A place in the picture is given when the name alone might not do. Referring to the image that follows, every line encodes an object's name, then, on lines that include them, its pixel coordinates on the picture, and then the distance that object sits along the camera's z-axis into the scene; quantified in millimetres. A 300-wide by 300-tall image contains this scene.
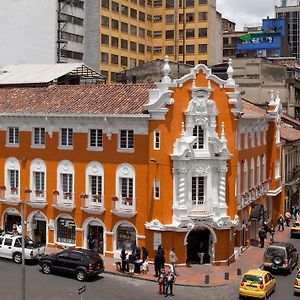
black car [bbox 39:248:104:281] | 38188
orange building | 42000
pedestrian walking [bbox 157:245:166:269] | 40062
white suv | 41875
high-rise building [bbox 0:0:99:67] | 76438
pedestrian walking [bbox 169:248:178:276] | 40766
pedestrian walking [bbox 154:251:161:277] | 39875
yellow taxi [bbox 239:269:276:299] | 34969
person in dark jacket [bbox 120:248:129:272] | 40531
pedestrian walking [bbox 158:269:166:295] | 35969
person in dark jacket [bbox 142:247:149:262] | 41719
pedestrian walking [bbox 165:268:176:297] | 35844
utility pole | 30484
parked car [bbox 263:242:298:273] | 41250
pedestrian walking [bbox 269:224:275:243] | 51491
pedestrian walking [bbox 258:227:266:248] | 49500
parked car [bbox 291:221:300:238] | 54116
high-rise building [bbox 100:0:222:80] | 96875
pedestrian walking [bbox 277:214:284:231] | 57875
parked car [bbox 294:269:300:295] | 36375
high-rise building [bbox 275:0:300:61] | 172212
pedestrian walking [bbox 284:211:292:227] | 60338
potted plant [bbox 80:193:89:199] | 44800
